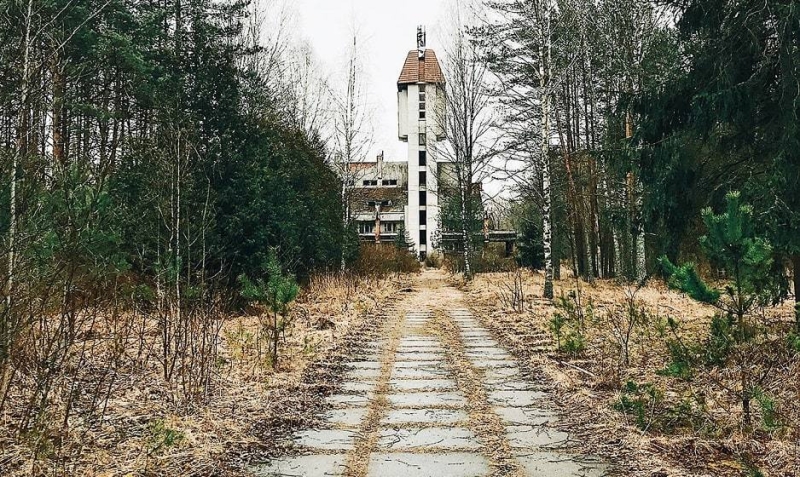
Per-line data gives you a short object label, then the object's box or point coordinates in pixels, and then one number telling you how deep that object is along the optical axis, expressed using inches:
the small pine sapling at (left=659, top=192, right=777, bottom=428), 169.6
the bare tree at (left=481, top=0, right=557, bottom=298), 548.4
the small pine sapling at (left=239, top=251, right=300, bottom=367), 272.5
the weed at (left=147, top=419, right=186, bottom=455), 144.0
